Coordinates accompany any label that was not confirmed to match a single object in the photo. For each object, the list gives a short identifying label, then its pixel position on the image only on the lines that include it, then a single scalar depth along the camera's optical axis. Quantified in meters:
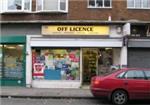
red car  8.59
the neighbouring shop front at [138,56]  11.78
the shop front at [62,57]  11.81
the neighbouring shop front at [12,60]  11.97
